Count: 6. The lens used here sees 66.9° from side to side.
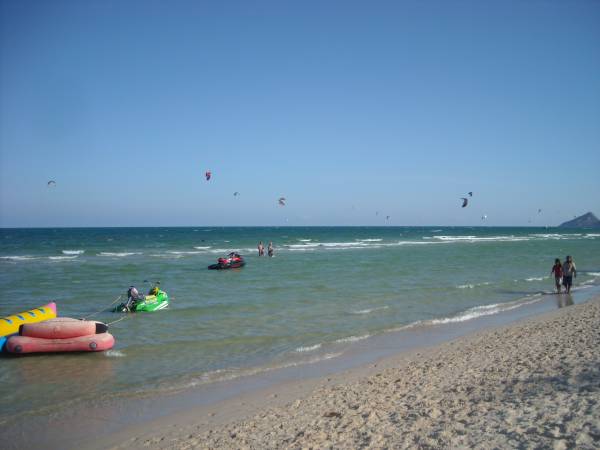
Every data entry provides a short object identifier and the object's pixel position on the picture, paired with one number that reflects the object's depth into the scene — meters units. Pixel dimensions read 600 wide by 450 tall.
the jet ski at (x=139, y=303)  14.10
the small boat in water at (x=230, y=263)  26.22
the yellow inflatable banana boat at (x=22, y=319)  10.18
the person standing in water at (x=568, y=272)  16.47
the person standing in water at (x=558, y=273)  16.78
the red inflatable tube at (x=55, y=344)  9.42
